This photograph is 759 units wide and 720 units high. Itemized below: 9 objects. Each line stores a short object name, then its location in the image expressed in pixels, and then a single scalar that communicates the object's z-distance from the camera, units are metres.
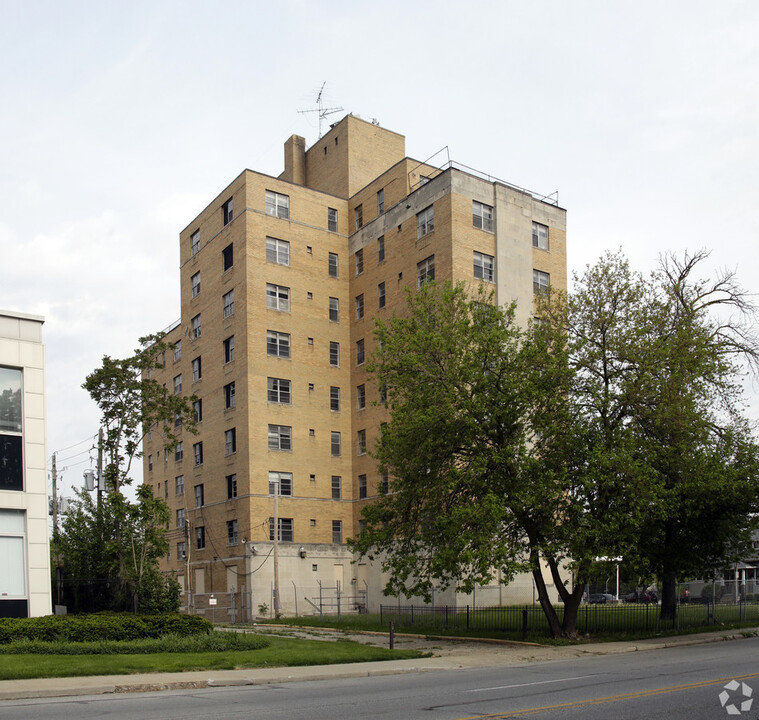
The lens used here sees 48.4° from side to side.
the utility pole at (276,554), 48.12
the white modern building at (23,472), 26.62
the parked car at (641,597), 63.35
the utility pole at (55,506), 47.92
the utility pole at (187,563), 57.75
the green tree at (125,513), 35.06
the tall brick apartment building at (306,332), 53.22
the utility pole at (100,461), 38.34
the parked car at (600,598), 69.59
